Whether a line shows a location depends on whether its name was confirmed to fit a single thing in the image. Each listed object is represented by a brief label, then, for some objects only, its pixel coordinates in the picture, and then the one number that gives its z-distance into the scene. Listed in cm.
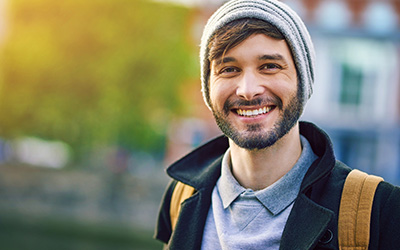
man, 177
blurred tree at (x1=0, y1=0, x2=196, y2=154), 1428
